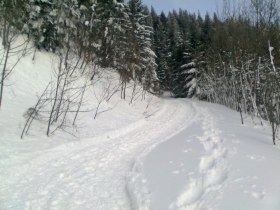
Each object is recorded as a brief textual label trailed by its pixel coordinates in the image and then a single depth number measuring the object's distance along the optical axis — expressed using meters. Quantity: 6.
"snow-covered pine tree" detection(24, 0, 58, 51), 10.74
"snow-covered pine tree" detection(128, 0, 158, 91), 16.95
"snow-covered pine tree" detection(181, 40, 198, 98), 24.49
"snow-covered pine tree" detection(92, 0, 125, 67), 14.79
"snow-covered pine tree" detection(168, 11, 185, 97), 27.77
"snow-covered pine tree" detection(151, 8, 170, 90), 31.86
